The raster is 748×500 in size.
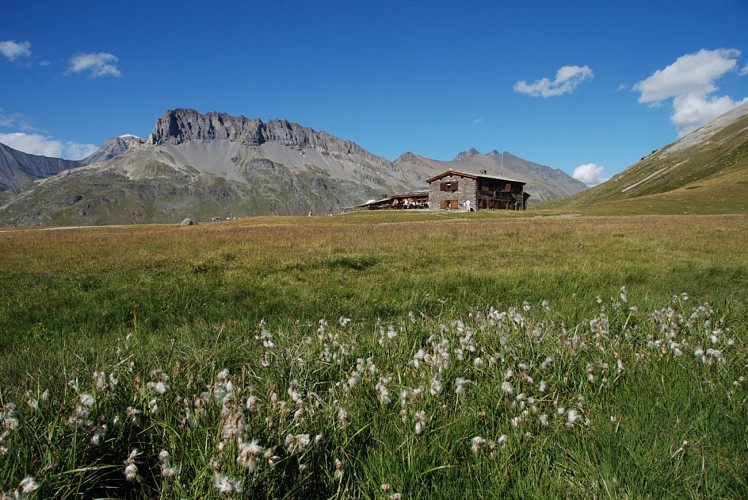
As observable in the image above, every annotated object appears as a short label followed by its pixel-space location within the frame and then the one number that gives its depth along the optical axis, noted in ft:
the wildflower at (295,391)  10.84
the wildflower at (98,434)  8.50
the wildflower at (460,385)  12.21
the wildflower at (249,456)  7.49
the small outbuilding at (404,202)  367.74
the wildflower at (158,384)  10.73
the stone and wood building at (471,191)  294.66
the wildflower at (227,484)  6.85
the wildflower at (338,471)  9.18
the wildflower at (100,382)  11.05
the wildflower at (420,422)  10.28
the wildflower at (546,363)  14.14
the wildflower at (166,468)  7.64
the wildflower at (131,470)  7.32
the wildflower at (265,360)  14.28
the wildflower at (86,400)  9.28
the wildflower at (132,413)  9.91
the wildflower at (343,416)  10.71
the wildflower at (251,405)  9.98
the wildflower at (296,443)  8.83
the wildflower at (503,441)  9.76
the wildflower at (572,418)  10.72
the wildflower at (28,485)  6.39
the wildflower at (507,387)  11.85
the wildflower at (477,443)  9.75
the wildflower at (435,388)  11.82
